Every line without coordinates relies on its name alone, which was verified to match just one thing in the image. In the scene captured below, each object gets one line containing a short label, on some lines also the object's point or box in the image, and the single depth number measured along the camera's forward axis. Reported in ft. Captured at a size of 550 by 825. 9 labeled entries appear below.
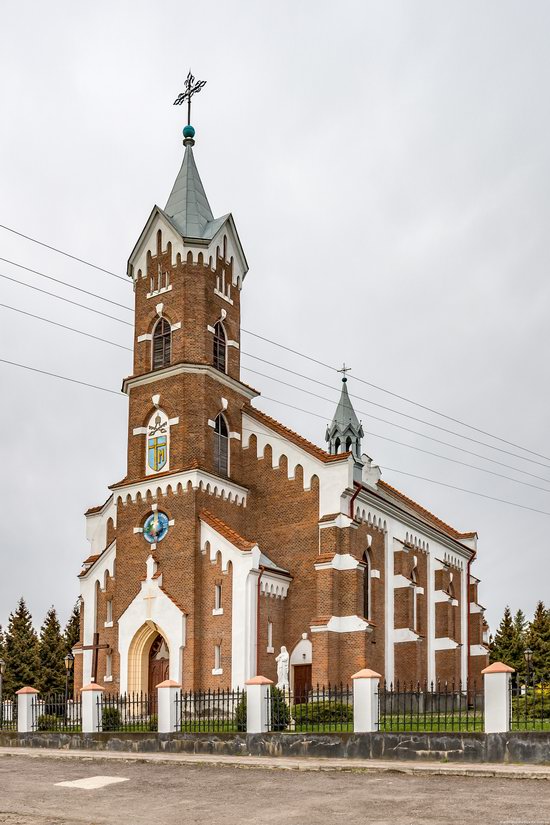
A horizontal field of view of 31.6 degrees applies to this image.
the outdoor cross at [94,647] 112.16
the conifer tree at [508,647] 206.28
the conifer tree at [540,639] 193.26
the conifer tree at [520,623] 216.33
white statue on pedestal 100.17
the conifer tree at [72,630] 199.11
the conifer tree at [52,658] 195.21
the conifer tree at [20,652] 193.67
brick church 102.47
